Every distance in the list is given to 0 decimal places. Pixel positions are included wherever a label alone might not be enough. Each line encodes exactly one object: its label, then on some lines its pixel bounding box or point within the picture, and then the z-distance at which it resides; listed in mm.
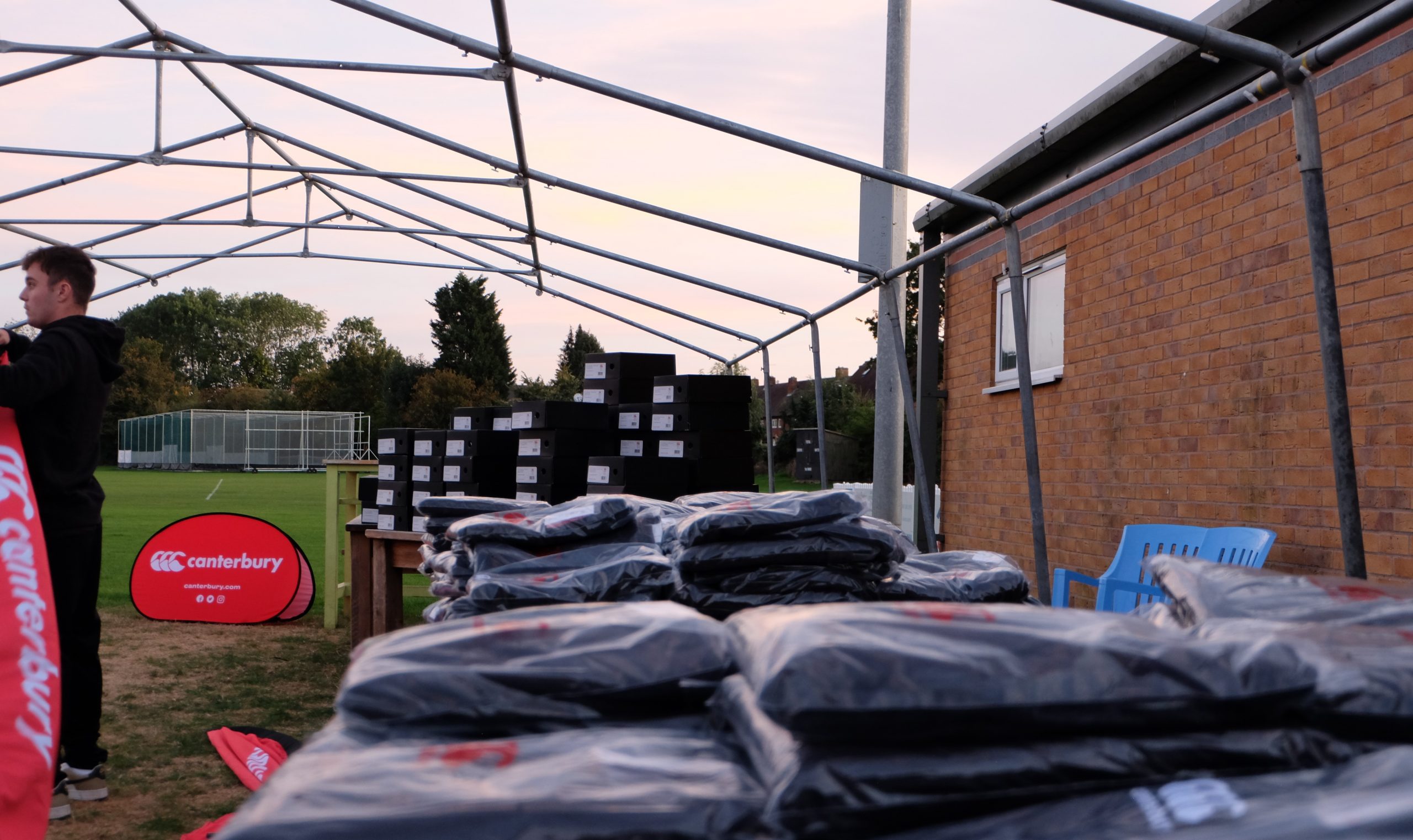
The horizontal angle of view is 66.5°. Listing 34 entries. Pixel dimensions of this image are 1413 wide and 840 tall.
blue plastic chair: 4050
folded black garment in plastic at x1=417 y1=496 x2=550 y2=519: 2855
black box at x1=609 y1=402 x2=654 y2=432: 6406
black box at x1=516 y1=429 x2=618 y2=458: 6238
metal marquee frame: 2121
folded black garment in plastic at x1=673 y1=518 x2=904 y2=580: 2197
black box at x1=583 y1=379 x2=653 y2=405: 6910
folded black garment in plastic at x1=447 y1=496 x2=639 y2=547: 2363
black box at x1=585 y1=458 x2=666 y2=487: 6000
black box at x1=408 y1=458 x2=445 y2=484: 6625
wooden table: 6344
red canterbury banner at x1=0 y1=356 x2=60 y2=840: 2684
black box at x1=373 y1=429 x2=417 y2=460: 6871
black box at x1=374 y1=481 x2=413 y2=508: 6664
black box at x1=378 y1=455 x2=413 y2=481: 6805
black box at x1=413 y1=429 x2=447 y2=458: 6703
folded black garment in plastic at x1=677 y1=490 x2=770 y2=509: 2826
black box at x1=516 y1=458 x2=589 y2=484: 6172
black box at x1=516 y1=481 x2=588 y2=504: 6168
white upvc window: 6555
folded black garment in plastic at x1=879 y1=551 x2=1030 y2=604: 2281
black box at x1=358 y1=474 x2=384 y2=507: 7000
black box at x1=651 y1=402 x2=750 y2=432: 6207
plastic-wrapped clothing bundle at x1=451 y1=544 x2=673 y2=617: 2104
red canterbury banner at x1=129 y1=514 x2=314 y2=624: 7688
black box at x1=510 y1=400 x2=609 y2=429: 6273
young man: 3475
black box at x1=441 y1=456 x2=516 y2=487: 6473
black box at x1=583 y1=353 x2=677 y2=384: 6898
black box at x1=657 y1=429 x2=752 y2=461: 6207
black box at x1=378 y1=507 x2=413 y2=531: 6574
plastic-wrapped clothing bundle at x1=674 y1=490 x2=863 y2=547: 2199
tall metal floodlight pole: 6098
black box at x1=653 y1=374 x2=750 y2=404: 6230
